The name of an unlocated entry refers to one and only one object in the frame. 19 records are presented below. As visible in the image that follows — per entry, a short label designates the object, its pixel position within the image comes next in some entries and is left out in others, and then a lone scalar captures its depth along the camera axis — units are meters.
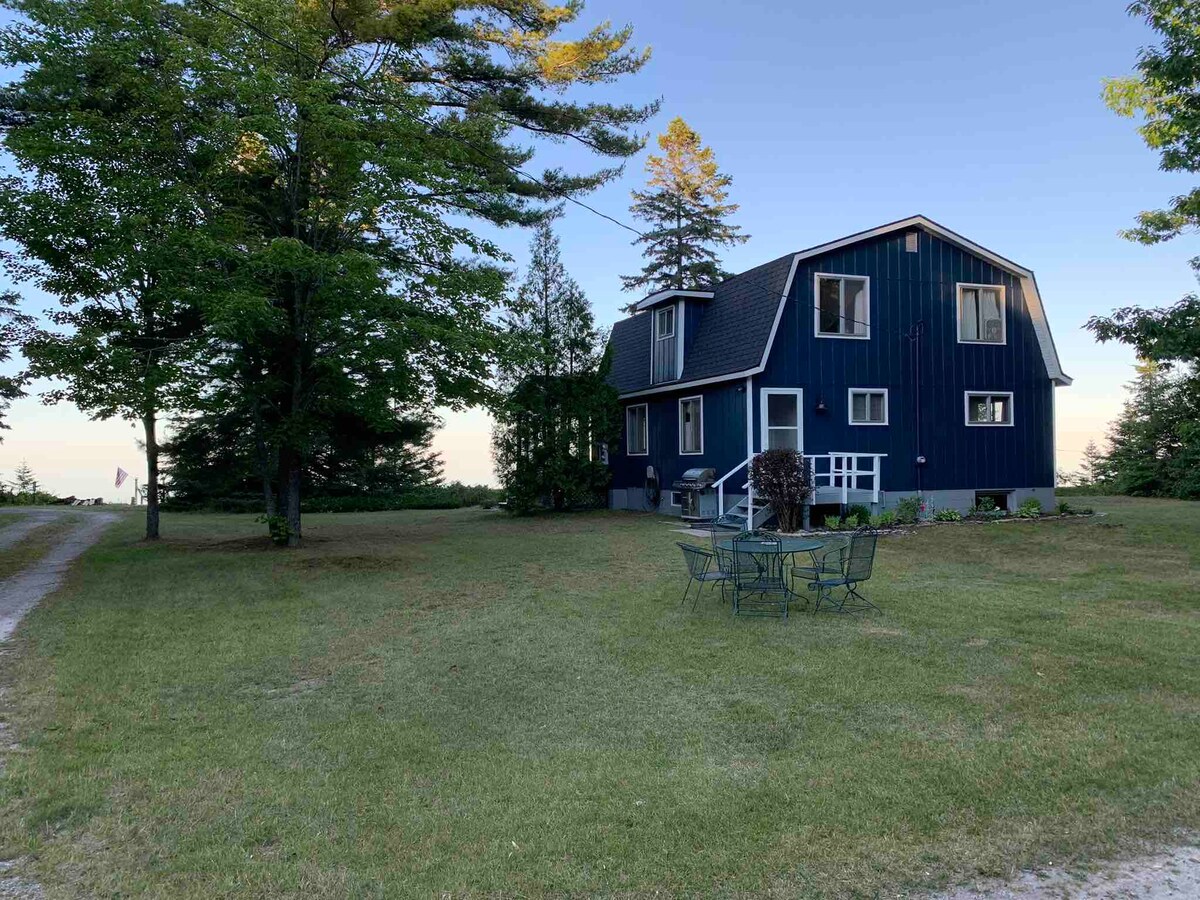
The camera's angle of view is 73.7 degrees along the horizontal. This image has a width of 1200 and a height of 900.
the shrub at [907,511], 16.27
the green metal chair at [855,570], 7.87
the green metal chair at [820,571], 8.04
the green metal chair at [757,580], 7.97
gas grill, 17.45
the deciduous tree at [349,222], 11.85
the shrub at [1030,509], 17.16
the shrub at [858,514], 15.58
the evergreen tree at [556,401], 20.05
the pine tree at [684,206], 34.06
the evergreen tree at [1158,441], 25.47
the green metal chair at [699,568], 8.17
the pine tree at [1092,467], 30.14
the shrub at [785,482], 15.04
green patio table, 7.94
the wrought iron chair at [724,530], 14.00
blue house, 16.69
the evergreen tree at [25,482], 30.08
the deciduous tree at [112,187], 11.25
